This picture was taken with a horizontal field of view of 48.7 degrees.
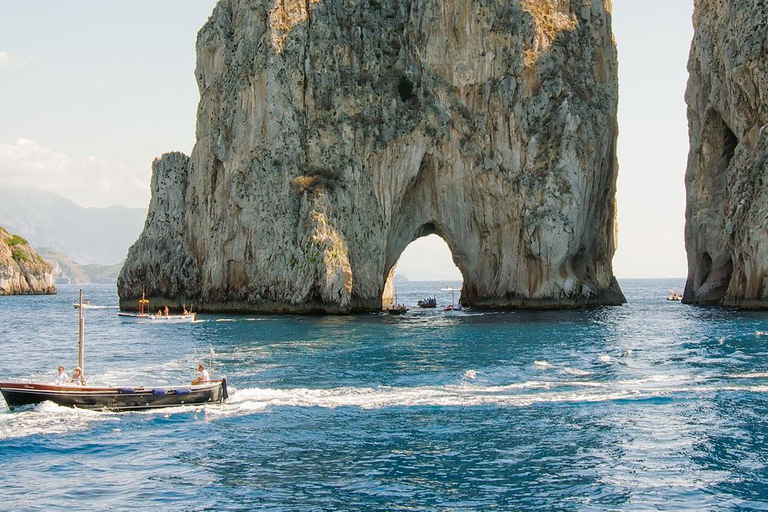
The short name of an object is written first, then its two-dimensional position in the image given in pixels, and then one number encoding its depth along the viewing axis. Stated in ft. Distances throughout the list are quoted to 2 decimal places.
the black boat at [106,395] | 128.16
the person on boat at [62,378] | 132.77
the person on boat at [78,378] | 133.28
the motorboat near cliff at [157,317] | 305.12
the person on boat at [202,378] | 136.56
